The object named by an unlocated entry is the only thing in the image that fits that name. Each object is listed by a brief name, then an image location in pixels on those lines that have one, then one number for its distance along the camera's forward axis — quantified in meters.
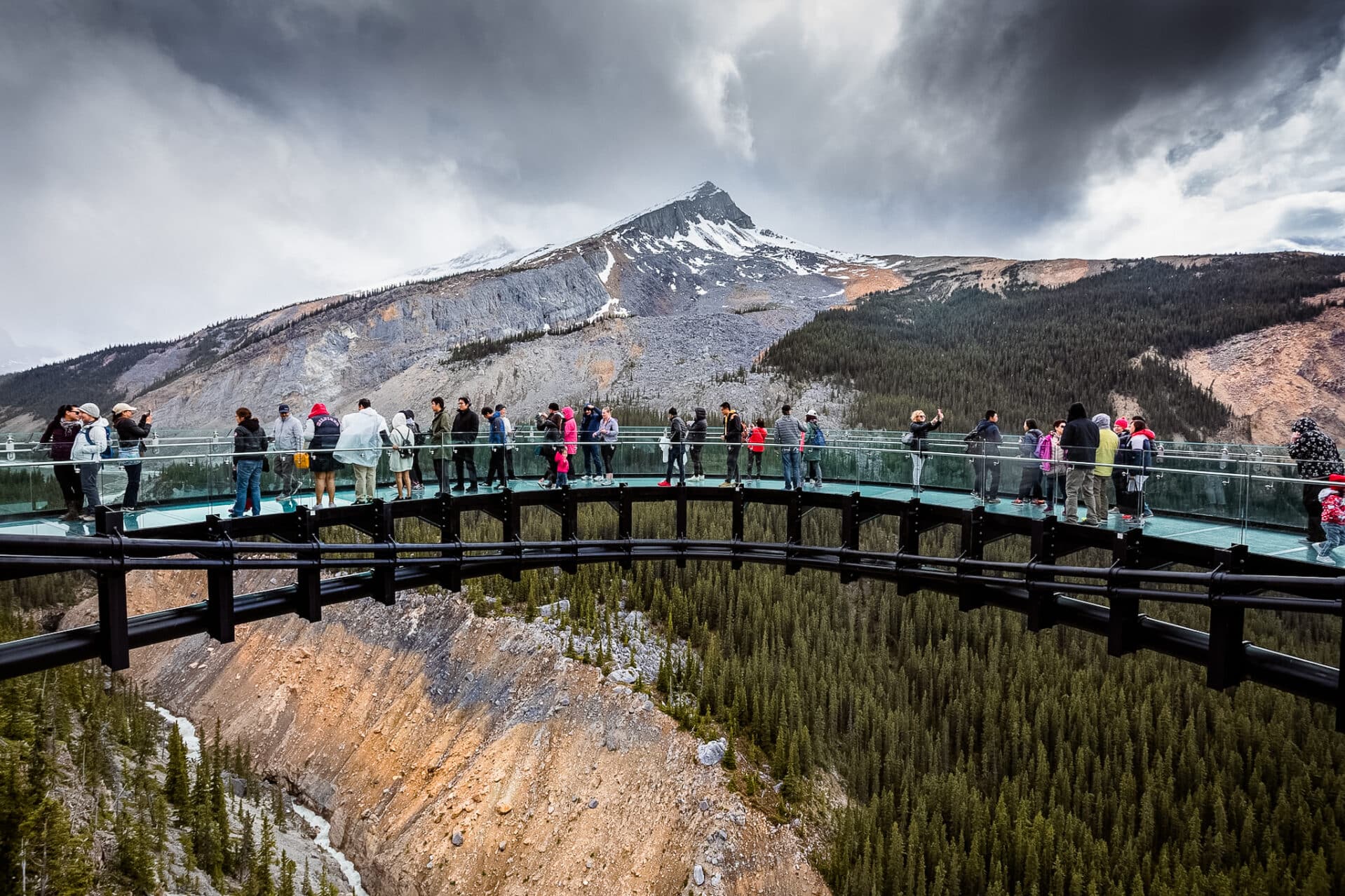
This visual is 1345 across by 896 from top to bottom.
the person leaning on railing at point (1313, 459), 9.59
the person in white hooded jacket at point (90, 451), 10.39
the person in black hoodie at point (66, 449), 10.39
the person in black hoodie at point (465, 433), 15.48
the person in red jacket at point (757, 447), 17.63
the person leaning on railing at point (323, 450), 13.15
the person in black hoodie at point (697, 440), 17.95
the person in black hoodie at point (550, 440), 16.78
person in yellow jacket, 11.78
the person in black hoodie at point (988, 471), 13.79
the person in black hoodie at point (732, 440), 17.72
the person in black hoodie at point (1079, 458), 12.08
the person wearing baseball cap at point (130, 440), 11.25
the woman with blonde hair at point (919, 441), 15.51
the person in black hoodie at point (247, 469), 12.05
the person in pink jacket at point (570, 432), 17.11
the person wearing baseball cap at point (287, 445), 13.04
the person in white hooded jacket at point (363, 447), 13.33
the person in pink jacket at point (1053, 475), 12.70
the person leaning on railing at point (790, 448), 16.81
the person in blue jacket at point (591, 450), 17.73
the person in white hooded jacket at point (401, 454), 14.31
